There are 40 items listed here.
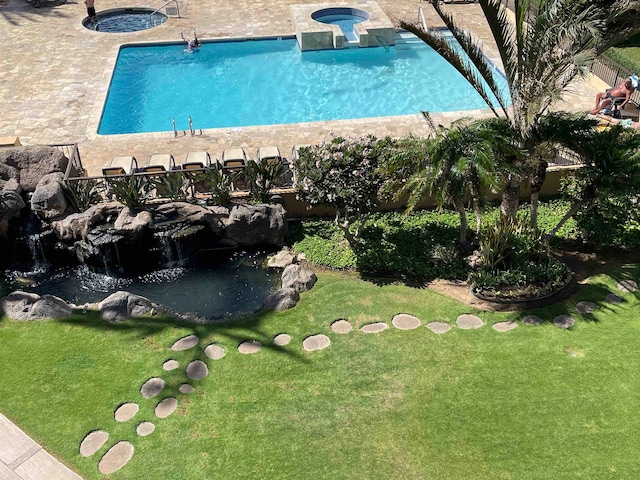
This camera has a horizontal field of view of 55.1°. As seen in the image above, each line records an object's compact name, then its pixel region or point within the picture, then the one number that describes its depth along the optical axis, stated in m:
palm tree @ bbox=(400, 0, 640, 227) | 10.45
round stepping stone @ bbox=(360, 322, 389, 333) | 11.50
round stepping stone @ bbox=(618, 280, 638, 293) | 12.26
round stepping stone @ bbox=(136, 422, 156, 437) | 9.53
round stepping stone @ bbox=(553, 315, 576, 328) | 11.37
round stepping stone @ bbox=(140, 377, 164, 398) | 10.23
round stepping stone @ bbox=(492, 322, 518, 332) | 11.38
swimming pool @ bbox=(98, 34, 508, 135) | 20.70
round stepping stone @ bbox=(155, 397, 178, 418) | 9.85
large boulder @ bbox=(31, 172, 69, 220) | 14.30
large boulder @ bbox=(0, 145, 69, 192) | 14.88
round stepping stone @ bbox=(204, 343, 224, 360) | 11.01
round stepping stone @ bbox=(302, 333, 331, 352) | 11.16
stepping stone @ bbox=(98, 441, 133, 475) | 9.04
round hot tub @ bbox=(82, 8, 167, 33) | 26.84
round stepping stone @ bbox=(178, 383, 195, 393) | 10.27
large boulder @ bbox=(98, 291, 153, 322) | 11.93
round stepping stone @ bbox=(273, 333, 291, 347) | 11.28
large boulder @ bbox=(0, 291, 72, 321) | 11.91
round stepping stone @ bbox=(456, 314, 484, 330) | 11.52
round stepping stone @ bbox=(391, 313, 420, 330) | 11.57
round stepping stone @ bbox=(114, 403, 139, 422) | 9.82
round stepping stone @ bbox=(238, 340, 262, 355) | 11.12
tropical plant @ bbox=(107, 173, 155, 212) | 14.19
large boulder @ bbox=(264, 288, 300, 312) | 12.23
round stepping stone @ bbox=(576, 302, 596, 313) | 11.75
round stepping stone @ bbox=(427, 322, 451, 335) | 11.42
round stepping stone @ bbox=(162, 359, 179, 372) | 10.73
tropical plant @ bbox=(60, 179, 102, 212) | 14.47
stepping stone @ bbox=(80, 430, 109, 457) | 9.30
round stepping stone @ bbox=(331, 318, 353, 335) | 11.53
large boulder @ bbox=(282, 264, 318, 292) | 12.83
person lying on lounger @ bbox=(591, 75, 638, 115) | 18.22
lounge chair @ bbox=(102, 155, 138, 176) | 15.67
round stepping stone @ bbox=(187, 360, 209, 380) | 10.57
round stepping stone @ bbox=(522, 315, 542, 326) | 11.48
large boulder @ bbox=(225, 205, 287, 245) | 14.40
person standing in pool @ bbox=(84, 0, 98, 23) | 26.69
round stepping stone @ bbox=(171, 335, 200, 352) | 11.20
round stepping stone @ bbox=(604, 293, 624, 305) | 11.97
